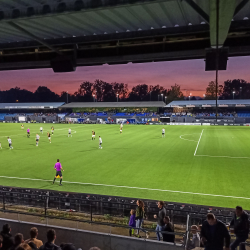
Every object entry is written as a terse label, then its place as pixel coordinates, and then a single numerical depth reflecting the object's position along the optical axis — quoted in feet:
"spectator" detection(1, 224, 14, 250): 16.58
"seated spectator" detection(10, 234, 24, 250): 15.87
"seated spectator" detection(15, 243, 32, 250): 13.38
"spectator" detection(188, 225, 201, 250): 20.03
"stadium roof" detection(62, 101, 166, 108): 275.59
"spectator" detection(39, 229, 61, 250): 14.30
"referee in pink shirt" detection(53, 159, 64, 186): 48.85
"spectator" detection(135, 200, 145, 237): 27.50
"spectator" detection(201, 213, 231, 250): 14.56
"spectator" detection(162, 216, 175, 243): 21.08
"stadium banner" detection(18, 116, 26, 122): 280.88
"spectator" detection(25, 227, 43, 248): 16.38
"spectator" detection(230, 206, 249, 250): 17.87
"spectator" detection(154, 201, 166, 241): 24.98
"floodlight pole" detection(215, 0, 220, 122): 9.50
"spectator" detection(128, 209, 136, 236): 27.63
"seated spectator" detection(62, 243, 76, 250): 13.83
